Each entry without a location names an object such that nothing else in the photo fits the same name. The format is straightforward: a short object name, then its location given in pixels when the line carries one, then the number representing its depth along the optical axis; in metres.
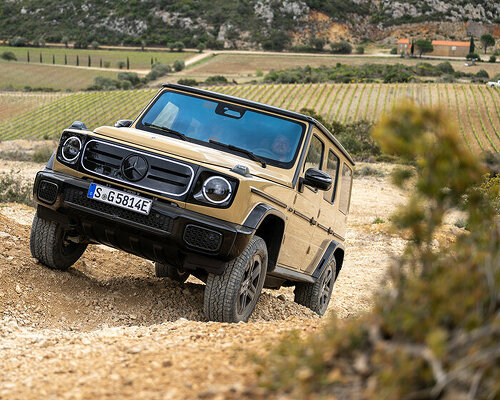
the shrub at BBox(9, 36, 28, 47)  130.75
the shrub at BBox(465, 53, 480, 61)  125.27
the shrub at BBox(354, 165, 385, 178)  27.30
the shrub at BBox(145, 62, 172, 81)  95.81
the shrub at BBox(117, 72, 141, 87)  91.81
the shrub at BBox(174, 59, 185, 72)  103.56
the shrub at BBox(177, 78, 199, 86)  81.06
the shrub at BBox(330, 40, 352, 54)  134.25
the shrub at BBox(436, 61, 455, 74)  100.00
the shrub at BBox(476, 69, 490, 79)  95.15
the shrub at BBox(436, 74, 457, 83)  82.54
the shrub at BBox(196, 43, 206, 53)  131.27
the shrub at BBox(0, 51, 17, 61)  112.31
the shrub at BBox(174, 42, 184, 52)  131.62
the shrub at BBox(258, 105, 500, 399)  2.14
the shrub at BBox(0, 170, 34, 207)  12.97
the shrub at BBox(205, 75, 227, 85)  83.19
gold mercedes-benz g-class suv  4.99
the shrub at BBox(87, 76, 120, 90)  83.62
